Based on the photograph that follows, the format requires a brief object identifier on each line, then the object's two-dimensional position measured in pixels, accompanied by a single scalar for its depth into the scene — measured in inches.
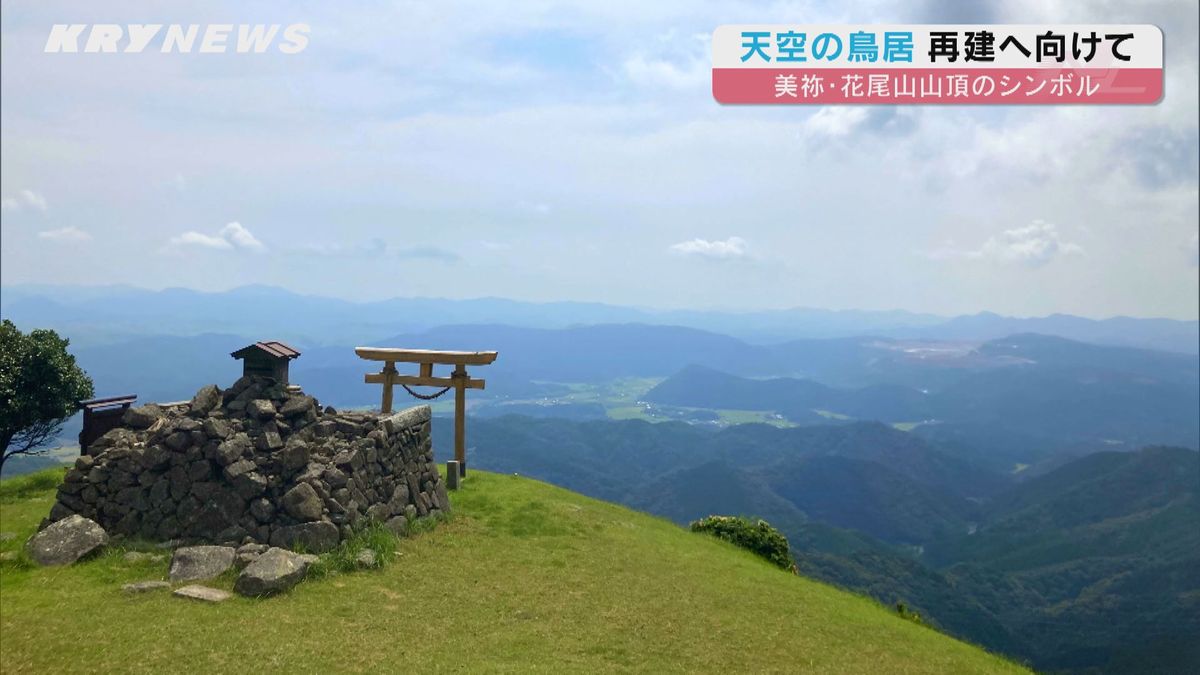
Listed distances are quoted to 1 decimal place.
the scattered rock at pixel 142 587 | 633.0
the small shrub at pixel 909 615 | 891.4
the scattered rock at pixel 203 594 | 620.4
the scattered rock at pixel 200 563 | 666.8
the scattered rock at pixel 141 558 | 698.8
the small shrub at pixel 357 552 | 702.5
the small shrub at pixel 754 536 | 1092.5
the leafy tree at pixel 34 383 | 1122.0
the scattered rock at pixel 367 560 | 719.7
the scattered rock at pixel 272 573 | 634.2
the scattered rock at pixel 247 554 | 685.3
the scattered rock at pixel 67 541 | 700.0
